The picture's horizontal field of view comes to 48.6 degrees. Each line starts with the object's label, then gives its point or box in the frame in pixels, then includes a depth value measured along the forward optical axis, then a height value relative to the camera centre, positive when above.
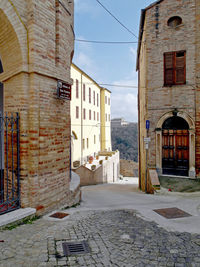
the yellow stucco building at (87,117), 25.19 +2.35
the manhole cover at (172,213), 5.79 -2.17
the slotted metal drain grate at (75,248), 3.58 -1.90
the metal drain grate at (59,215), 5.29 -1.98
